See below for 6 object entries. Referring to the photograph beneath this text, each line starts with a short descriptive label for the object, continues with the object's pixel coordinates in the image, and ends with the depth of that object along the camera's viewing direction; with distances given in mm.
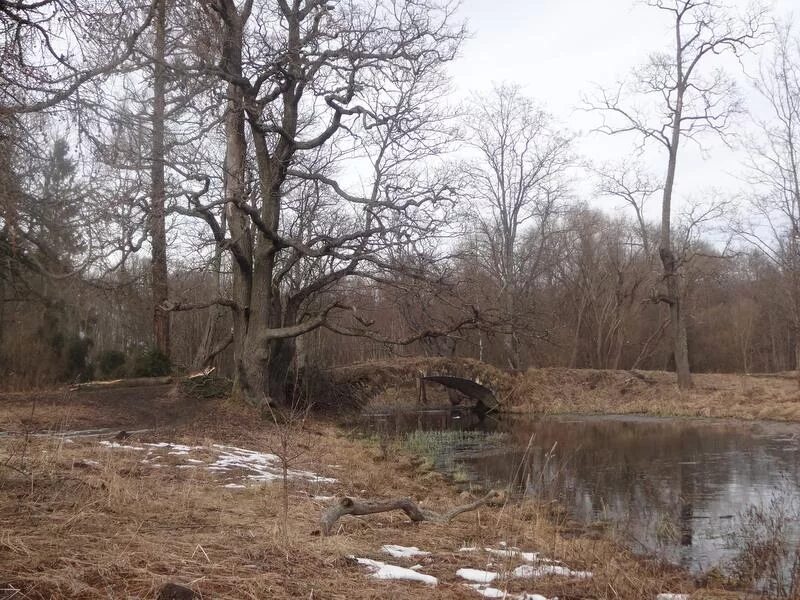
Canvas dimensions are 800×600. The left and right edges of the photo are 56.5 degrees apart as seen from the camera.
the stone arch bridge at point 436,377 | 25469
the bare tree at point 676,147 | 27359
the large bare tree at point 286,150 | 15836
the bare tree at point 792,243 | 30016
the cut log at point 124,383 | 16812
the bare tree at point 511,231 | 38188
